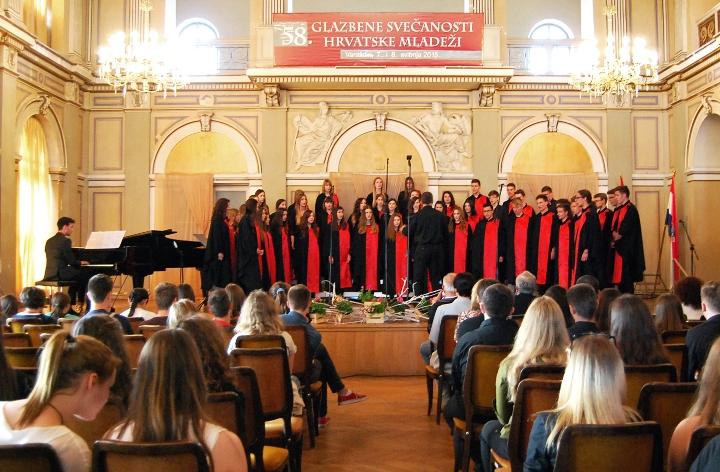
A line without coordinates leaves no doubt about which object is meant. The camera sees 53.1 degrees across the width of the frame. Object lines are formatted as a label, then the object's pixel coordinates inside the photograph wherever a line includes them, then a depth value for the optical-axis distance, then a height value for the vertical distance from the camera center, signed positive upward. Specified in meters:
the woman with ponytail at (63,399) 2.00 -0.40
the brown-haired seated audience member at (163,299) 5.34 -0.29
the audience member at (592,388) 2.33 -0.42
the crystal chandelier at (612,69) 11.15 +2.99
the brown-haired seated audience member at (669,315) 4.73 -0.37
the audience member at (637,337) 3.38 -0.37
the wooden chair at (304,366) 4.93 -0.74
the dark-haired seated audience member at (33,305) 5.46 -0.34
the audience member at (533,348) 3.28 -0.41
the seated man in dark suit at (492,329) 4.18 -0.41
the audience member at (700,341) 3.93 -0.46
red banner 12.85 +3.95
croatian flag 12.76 +0.57
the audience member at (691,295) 5.23 -0.27
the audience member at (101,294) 5.01 -0.23
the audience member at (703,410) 2.24 -0.48
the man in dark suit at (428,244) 11.08 +0.23
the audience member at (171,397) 2.07 -0.40
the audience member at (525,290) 5.78 -0.26
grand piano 9.58 +0.07
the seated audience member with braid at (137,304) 5.96 -0.36
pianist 9.60 +0.00
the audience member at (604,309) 4.86 -0.35
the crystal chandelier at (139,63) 10.58 +2.97
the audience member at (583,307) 4.12 -0.28
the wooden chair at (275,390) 3.93 -0.72
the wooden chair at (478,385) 3.93 -0.71
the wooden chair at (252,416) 3.29 -0.72
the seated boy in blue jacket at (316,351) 5.25 -0.71
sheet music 9.70 +0.29
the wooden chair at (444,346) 5.54 -0.67
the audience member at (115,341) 2.74 -0.31
